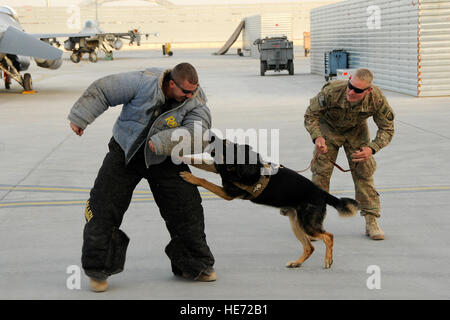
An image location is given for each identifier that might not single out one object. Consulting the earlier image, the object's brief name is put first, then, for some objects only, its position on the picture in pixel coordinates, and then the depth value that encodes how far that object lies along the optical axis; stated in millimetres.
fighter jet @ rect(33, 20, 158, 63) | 50500
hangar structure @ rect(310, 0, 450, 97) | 20672
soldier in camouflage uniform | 6500
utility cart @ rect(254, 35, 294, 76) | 32625
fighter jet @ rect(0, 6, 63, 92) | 23156
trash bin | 27641
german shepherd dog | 5332
